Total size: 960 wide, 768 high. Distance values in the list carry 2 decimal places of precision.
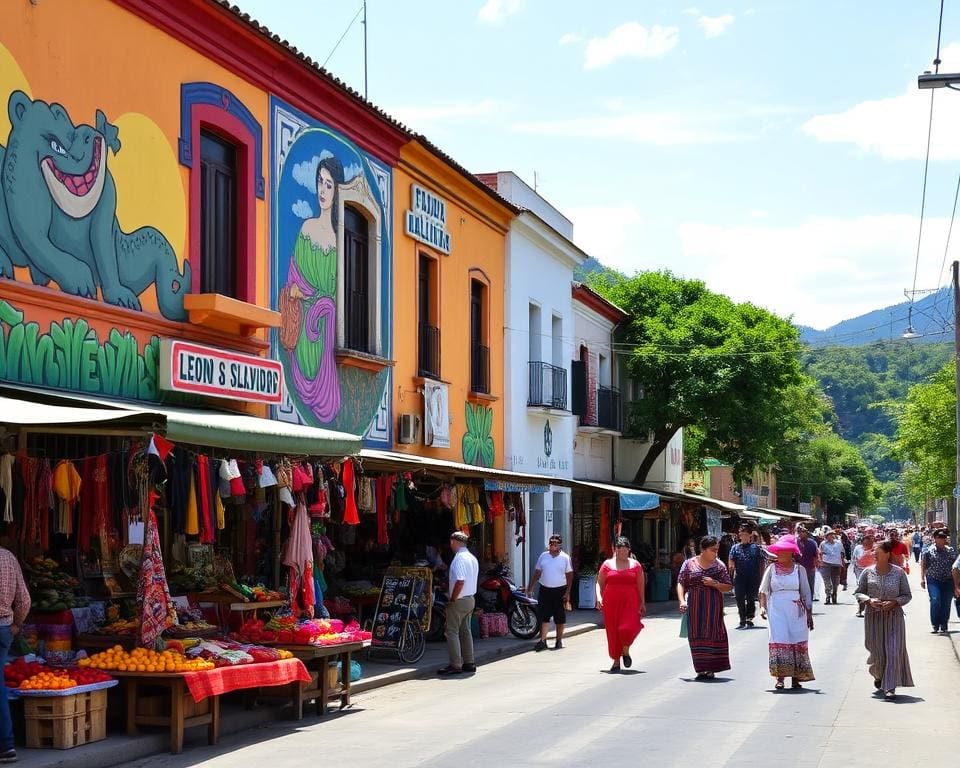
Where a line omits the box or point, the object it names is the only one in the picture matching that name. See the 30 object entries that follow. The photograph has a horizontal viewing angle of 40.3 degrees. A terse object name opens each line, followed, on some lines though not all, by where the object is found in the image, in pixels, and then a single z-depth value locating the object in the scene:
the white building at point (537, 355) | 26.73
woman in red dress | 16.38
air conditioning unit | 20.42
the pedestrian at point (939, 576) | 19.80
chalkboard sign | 16.91
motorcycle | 21.03
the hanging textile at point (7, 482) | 10.60
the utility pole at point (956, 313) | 34.75
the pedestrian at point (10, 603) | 9.80
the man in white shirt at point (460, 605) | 16.11
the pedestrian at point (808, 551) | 26.30
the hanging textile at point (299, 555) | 13.85
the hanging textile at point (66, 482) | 11.06
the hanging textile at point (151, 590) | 11.06
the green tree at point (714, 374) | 34.72
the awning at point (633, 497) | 27.56
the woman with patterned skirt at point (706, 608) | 15.04
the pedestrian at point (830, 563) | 30.27
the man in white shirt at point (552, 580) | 19.69
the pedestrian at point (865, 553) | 21.90
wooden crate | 10.01
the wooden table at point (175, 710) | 10.66
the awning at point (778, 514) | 52.55
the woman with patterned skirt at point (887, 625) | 13.48
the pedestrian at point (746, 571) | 22.69
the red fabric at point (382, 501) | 17.23
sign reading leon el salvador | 13.53
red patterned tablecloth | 10.73
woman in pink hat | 14.01
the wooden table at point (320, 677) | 12.65
